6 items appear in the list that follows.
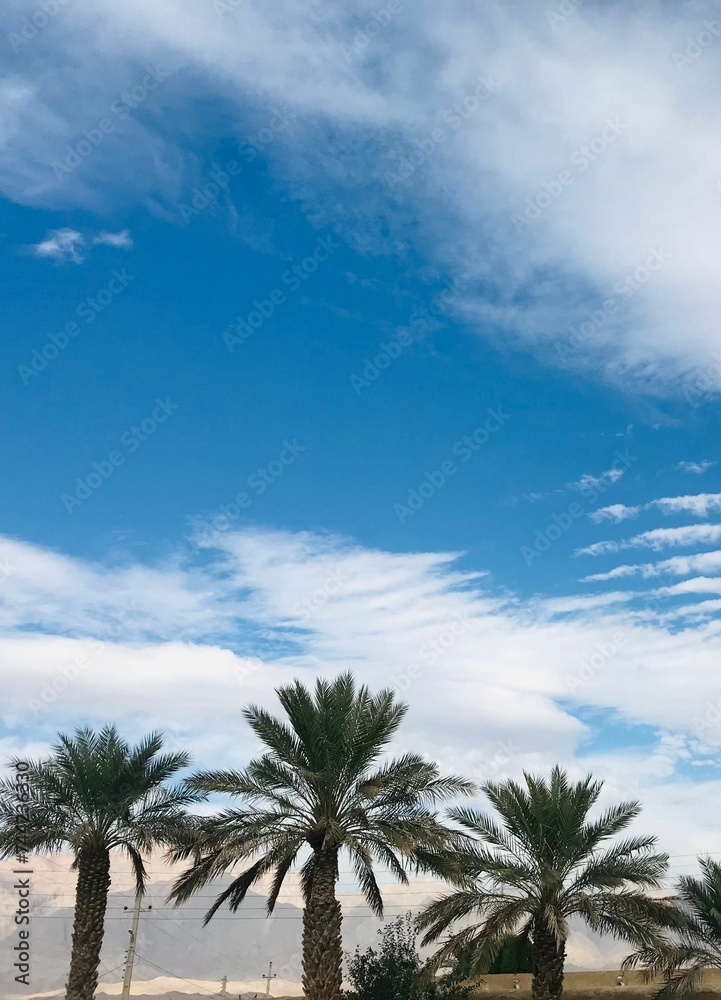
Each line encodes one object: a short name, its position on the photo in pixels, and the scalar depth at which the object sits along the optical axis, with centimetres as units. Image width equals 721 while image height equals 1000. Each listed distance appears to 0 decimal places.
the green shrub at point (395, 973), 2755
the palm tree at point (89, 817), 2548
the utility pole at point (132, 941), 4459
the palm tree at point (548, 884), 2411
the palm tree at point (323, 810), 2377
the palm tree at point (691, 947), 2489
